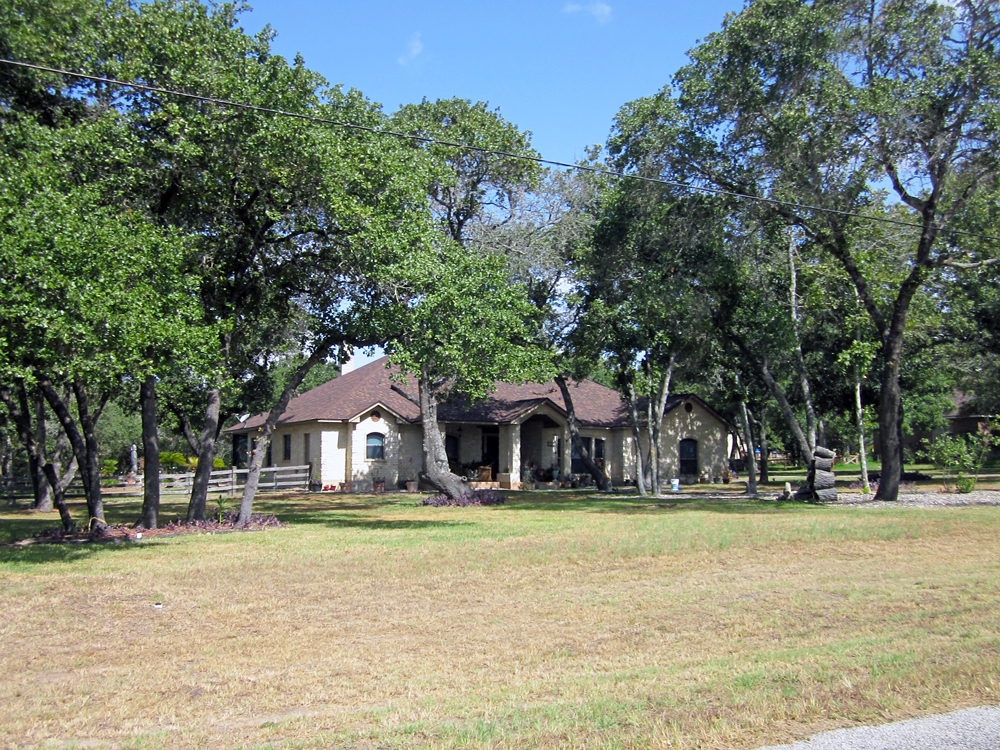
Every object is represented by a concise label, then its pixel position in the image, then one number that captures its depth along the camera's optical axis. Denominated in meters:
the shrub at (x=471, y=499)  26.86
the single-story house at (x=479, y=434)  35.47
